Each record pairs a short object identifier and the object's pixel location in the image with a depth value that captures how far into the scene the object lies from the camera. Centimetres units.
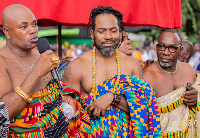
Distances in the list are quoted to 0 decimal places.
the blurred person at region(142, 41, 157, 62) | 1476
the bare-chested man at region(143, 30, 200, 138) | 333
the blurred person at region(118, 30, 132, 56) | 417
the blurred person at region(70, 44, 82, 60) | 1331
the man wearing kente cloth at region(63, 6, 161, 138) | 281
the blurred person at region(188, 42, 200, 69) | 957
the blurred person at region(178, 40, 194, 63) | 553
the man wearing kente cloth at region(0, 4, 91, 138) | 213
